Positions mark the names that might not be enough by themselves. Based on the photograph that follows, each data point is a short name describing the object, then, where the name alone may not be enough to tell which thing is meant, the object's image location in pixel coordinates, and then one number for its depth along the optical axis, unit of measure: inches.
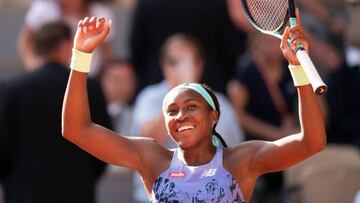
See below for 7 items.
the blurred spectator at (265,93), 682.2
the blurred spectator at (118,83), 706.8
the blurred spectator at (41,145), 538.0
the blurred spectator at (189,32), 660.1
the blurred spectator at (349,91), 676.1
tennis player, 384.8
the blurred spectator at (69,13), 686.5
